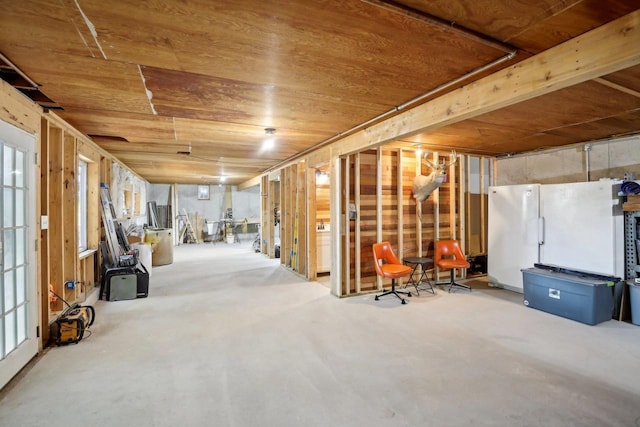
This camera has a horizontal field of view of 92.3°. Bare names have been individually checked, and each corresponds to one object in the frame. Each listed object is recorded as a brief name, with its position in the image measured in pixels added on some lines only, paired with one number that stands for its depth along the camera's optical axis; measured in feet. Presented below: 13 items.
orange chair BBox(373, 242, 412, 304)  13.84
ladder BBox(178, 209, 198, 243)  38.63
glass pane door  7.58
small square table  15.40
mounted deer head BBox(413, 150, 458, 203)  14.75
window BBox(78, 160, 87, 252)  15.05
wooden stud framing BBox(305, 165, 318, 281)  18.38
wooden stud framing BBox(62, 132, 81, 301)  12.10
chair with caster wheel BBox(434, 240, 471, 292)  16.09
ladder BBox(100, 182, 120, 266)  16.06
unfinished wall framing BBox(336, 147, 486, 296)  15.65
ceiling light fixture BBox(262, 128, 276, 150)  13.06
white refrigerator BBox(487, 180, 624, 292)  12.27
